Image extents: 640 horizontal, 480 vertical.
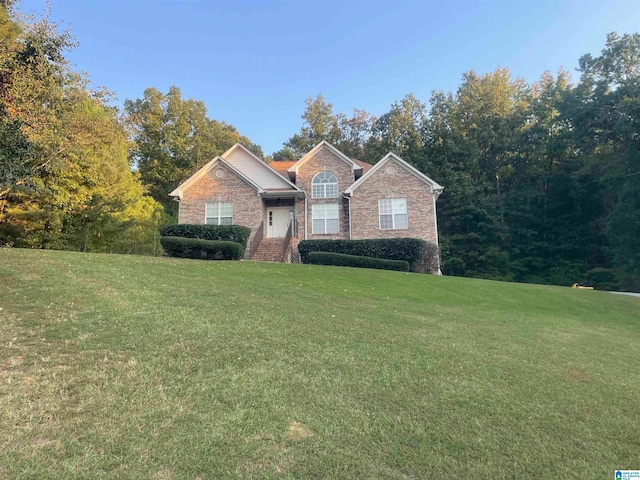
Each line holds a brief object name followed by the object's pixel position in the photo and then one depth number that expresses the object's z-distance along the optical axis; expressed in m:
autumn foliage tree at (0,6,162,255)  11.38
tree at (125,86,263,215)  37.72
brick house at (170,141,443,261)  21.45
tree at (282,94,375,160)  40.91
